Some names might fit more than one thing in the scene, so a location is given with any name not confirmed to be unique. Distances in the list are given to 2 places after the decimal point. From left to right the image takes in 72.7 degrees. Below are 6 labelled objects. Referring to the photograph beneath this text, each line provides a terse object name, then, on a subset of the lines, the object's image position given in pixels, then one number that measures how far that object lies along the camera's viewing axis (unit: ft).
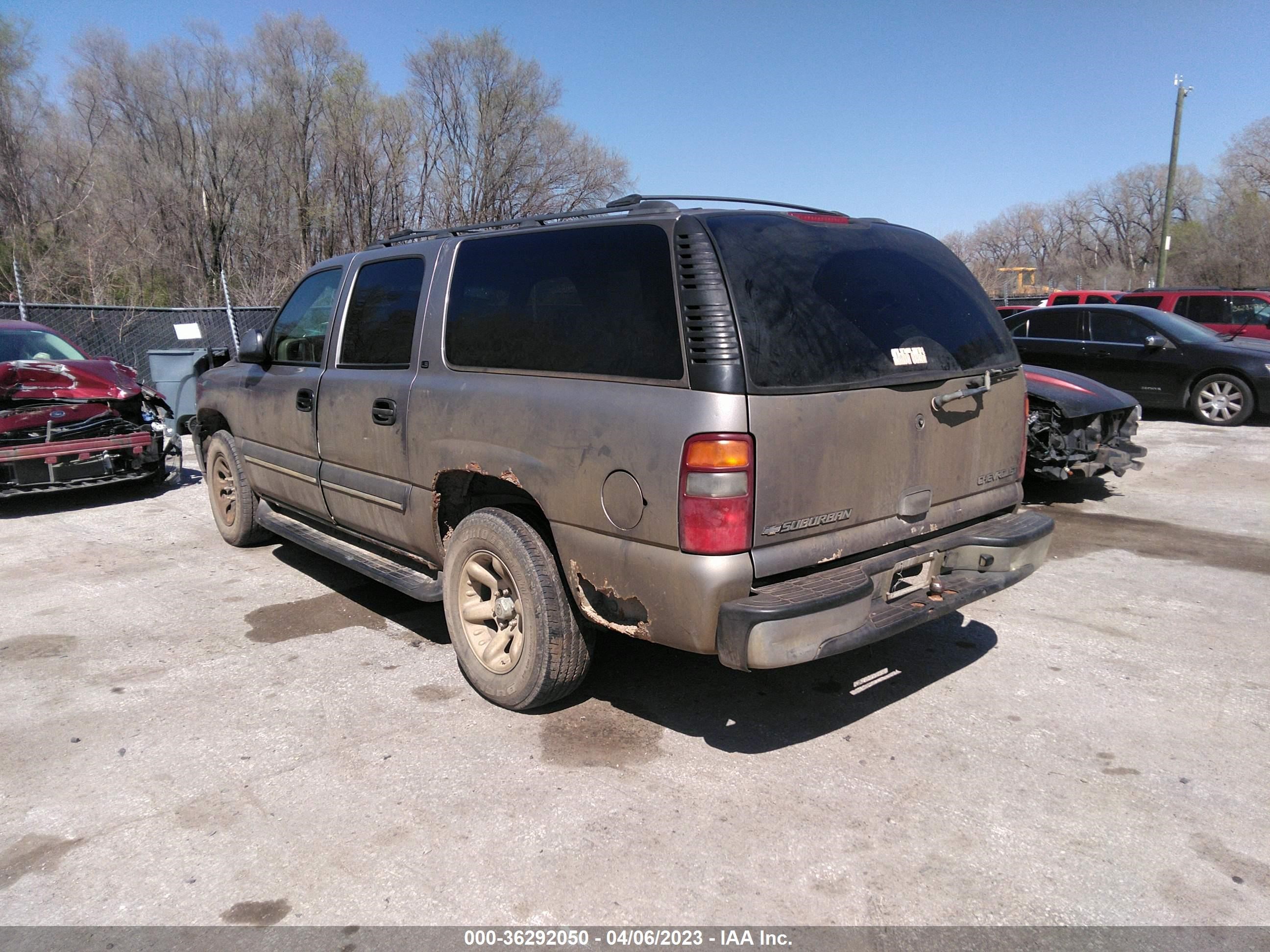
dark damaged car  23.34
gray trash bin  40.37
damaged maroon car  24.68
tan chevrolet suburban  9.70
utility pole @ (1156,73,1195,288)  84.58
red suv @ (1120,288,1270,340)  47.83
